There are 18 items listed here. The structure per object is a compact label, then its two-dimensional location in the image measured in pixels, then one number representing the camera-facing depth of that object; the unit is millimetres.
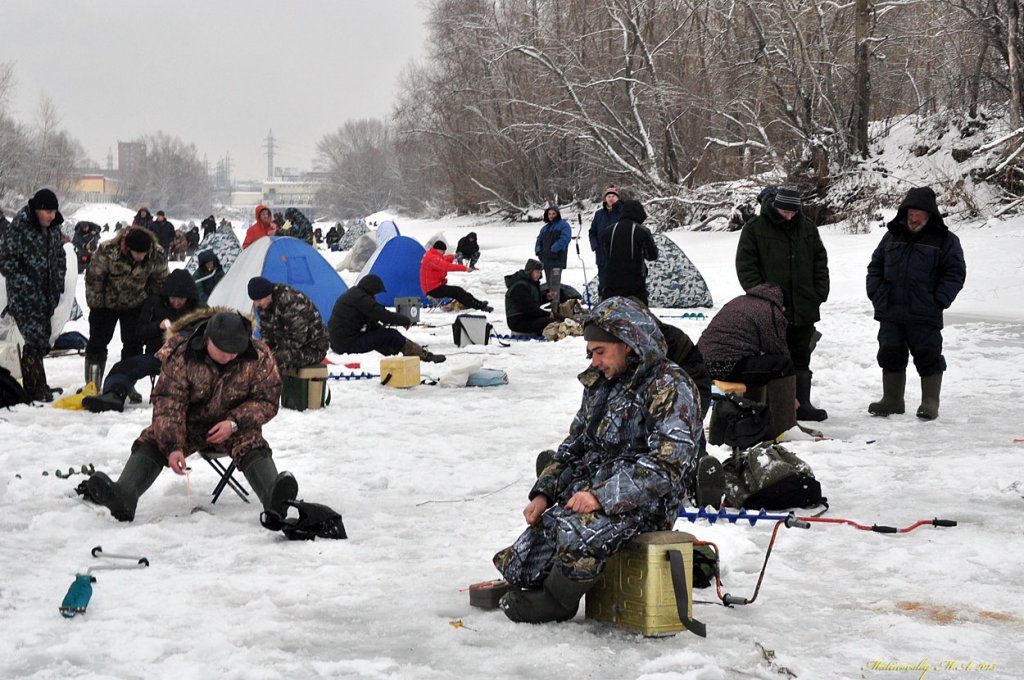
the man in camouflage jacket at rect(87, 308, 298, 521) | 5754
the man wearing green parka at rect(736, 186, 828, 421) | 8273
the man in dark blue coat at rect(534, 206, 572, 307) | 15961
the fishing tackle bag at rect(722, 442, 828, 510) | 5953
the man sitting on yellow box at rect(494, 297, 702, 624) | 4094
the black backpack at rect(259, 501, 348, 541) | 5457
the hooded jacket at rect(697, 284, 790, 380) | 7539
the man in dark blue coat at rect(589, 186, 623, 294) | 13117
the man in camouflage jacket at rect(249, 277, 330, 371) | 8977
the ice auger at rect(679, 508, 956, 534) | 5570
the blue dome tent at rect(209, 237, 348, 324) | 13133
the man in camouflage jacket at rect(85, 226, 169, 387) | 9000
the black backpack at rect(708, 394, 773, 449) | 7270
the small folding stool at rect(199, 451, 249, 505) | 6051
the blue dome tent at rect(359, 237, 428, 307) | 17141
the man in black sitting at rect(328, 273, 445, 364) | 11758
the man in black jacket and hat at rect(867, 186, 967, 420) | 8406
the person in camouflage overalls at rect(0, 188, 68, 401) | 8891
